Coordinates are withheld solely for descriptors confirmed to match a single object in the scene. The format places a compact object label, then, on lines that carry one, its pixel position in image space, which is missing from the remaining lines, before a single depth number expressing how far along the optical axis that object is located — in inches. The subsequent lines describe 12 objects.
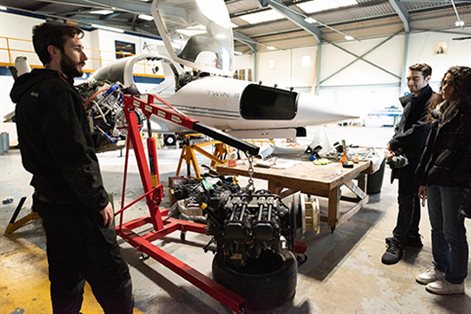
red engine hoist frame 71.0
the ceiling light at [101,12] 523.1
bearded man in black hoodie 53.6
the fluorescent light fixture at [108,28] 532.4
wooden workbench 104.0
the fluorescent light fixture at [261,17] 550.8
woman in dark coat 74.8
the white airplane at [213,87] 135.7
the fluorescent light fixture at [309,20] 522.1
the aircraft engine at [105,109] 121.0
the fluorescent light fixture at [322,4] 472.7
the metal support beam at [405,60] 560.7
